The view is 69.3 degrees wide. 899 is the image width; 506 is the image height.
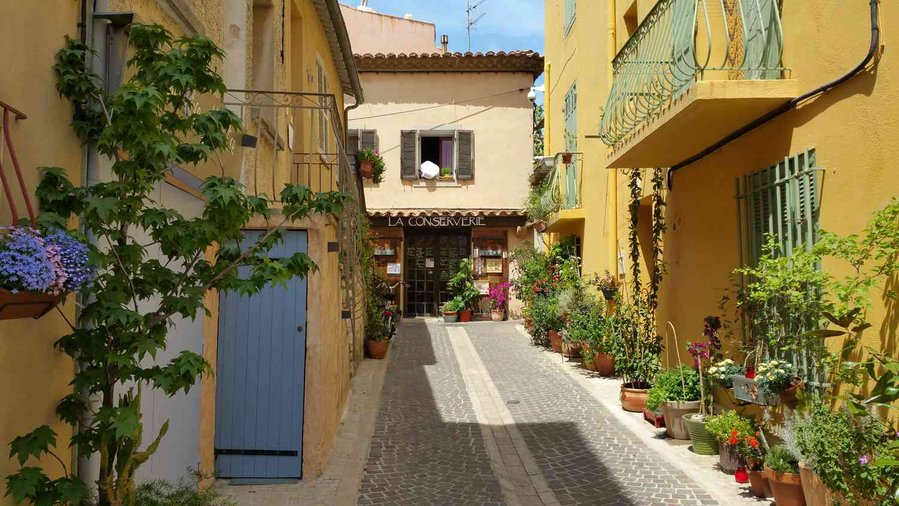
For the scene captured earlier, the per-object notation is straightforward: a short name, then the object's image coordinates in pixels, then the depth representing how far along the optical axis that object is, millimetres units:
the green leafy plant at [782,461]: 4605
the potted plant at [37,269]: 2234
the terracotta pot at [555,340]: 12484
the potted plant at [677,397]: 6695
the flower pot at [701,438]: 6184
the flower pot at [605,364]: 10164
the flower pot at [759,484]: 5020
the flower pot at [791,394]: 4914
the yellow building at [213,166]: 2781
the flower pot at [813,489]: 4055
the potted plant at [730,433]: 5363
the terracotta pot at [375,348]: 11805
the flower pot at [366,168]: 13016
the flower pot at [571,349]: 11492
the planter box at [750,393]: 4996
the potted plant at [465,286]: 17892
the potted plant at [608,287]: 10711
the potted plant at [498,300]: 17750
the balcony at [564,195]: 13281
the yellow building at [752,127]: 4406
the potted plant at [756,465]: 5039
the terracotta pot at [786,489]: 4531
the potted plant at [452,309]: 17531
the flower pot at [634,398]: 7898
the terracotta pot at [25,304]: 2266
